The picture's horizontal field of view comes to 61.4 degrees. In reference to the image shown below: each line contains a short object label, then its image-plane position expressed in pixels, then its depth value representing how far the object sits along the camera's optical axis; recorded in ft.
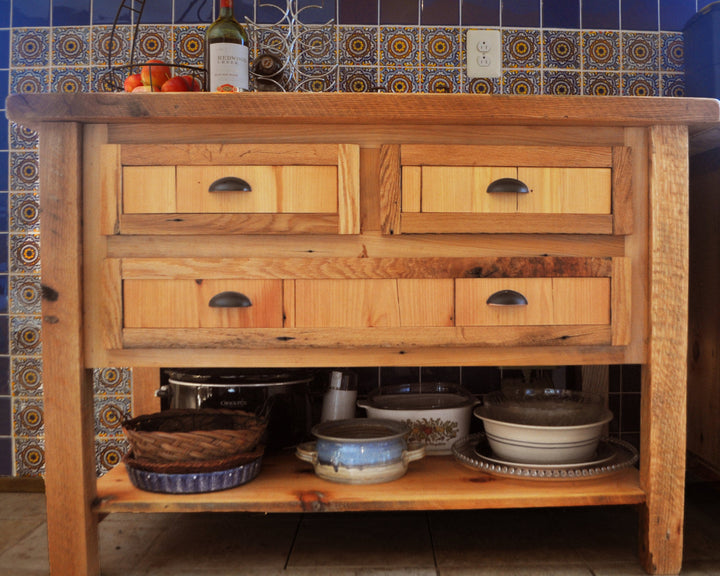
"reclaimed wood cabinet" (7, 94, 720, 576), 3.40
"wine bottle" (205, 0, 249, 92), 4.03
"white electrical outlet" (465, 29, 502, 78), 4.65
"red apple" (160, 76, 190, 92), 4.32
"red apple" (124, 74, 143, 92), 4.67
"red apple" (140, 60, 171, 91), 4.62
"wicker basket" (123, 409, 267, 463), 3.59
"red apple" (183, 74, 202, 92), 4.52
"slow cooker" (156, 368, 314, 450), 4.23
